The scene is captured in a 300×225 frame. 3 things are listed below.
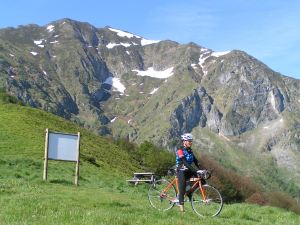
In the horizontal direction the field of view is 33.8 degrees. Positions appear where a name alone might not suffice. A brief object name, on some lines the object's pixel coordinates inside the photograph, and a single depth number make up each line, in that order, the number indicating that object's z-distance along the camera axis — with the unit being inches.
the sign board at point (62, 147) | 1240.4
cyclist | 772.6
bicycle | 764.6
